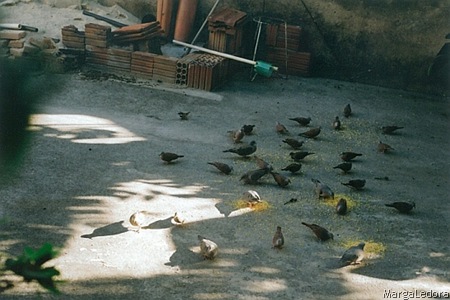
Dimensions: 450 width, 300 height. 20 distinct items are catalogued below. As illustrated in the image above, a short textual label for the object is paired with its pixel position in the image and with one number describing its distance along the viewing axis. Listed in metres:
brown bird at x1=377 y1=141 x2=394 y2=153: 21.00
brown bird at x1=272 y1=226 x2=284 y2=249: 14.16
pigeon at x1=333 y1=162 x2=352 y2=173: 18.77
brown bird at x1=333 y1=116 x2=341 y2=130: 22.84
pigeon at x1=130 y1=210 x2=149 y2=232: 14.59
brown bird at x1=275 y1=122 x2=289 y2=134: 21.83
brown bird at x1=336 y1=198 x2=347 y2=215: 16.16
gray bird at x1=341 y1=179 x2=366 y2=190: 17.58
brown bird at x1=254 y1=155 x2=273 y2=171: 18.11
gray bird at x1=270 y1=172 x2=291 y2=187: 17.53
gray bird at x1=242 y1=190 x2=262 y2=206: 16.11
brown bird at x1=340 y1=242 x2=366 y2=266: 13.53
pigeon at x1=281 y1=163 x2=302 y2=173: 18.34
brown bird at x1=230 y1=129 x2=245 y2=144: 20.47
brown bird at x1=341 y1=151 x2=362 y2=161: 19.61
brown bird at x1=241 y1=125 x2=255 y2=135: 21.36
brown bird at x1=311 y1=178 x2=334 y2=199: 16.89
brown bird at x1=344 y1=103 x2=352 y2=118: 24.48
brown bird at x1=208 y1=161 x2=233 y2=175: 18.02
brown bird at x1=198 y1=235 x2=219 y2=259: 13.40
